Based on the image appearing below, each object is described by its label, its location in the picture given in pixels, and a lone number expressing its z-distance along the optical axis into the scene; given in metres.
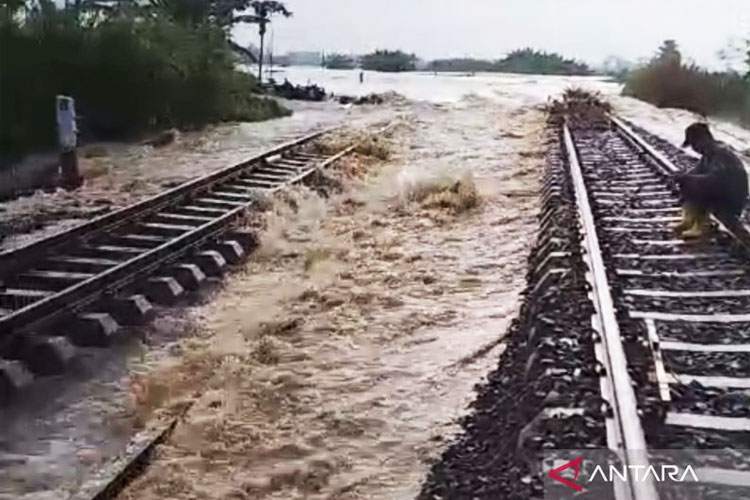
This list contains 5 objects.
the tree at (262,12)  44.75
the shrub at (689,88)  33.91
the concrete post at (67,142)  14.51
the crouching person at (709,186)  8.69
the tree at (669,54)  42.09
